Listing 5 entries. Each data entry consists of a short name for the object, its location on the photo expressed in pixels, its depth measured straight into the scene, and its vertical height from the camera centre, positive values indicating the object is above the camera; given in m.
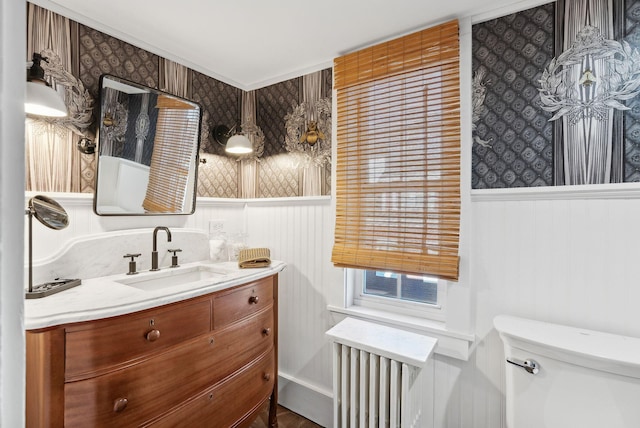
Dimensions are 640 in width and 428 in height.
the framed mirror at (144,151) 1.67 +0.37
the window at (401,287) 1.87 -0.47
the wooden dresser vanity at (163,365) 1.01 -0.62
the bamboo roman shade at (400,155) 1.64 +0.34
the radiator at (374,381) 1.47 -0.85
